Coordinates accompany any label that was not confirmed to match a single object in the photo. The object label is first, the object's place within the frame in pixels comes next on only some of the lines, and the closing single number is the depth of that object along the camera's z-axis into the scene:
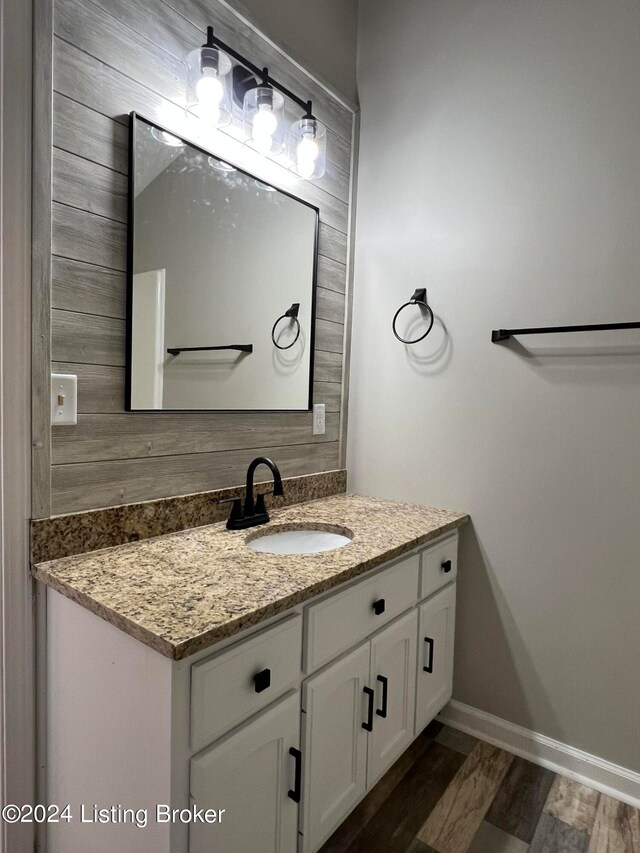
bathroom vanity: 0.91
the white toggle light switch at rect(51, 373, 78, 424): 1.18
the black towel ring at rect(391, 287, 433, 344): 1.89
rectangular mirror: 1.36
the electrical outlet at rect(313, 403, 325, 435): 1.98
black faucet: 1.48
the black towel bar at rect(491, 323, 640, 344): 1.50
